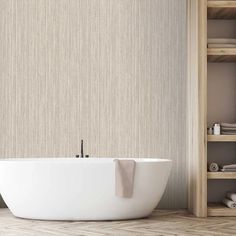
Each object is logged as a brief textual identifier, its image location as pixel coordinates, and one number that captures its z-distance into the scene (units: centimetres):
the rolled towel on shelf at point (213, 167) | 500
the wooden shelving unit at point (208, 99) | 488
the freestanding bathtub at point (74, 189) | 451
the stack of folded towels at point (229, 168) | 496
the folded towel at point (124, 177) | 451
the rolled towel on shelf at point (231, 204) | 496
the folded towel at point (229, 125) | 504
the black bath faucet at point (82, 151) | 539
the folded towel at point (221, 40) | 505
